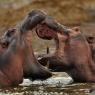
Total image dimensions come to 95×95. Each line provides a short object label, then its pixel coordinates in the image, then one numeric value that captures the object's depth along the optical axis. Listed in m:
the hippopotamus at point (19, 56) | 17.97
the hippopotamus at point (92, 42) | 19.30
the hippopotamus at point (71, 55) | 18.73
